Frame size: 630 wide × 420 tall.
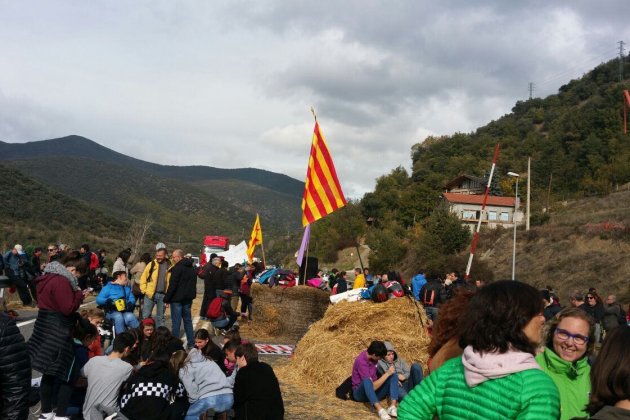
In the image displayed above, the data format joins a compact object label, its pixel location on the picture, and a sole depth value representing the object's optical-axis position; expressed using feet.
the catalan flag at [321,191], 44.83
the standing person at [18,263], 52.75
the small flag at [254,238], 95.66
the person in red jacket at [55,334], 21.06
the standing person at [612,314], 46.09
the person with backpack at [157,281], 38.52
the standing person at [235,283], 49.39
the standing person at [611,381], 8.00
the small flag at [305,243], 45.19
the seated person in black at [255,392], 19.83
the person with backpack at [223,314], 42.68
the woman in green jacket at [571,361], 11.74
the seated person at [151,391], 19.02
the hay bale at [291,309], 44.78
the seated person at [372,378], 27.48
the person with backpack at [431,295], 47.49
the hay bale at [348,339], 30.86
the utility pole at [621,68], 372.17
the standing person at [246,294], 53.16
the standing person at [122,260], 40.06
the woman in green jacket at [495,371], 8.61
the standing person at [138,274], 41.72
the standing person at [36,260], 59.19
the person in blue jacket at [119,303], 31.65
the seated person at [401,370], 27.94
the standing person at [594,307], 47.55
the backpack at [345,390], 28.54
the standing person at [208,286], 47.37
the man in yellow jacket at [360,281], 57.62
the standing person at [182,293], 37.14
